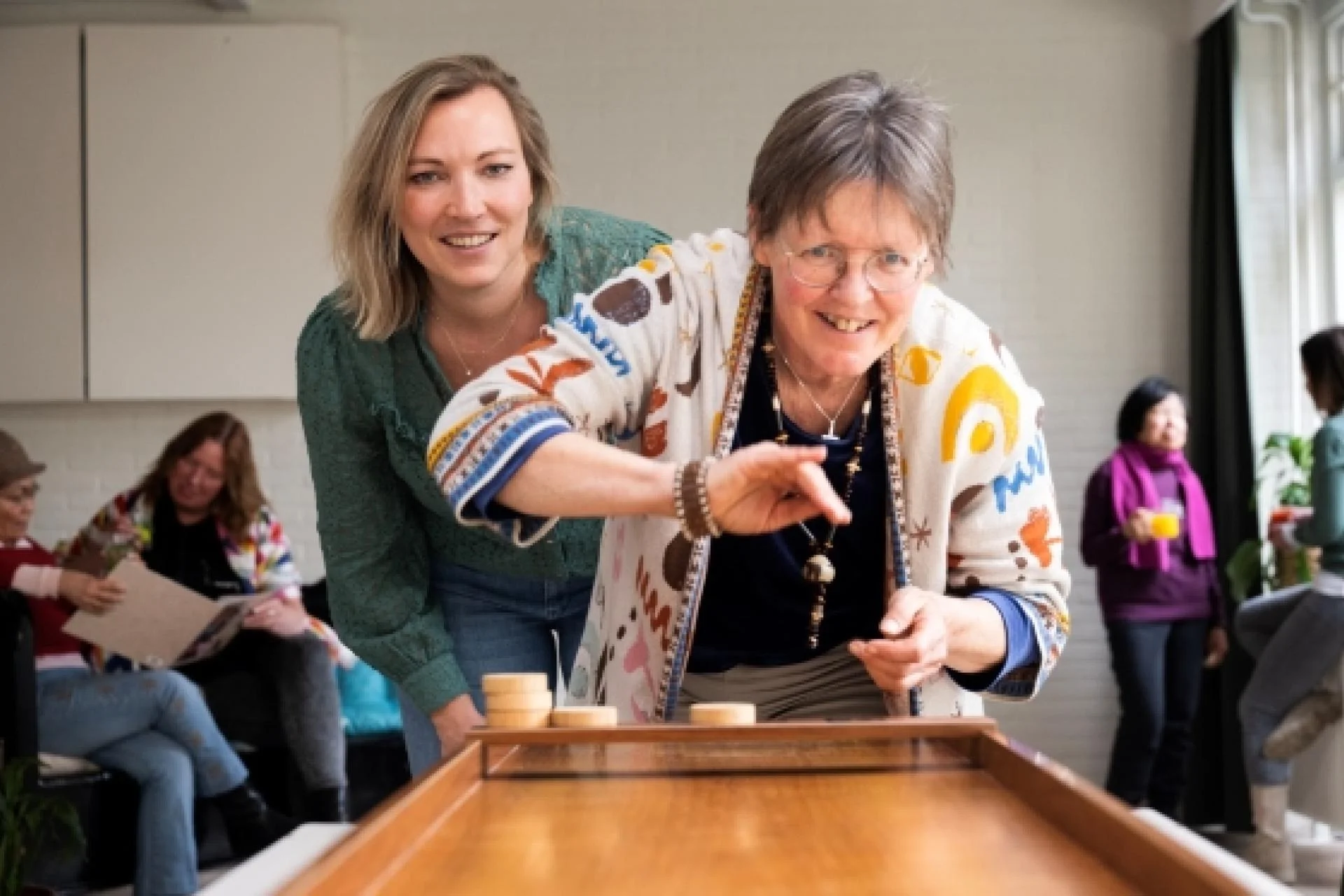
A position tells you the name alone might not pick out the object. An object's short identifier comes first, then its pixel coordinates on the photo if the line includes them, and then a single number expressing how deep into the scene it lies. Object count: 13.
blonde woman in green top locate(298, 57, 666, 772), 2.34
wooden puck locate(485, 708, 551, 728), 1.81
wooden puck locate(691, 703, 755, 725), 1.79
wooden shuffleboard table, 1.18
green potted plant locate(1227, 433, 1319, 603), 6.36
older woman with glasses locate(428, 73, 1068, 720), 1.84
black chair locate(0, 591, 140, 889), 5.02
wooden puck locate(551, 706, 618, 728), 1.79
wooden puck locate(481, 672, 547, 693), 1.83
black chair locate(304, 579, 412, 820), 6.50
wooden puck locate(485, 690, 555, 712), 1.82
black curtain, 6.97
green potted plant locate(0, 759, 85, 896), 4.41
